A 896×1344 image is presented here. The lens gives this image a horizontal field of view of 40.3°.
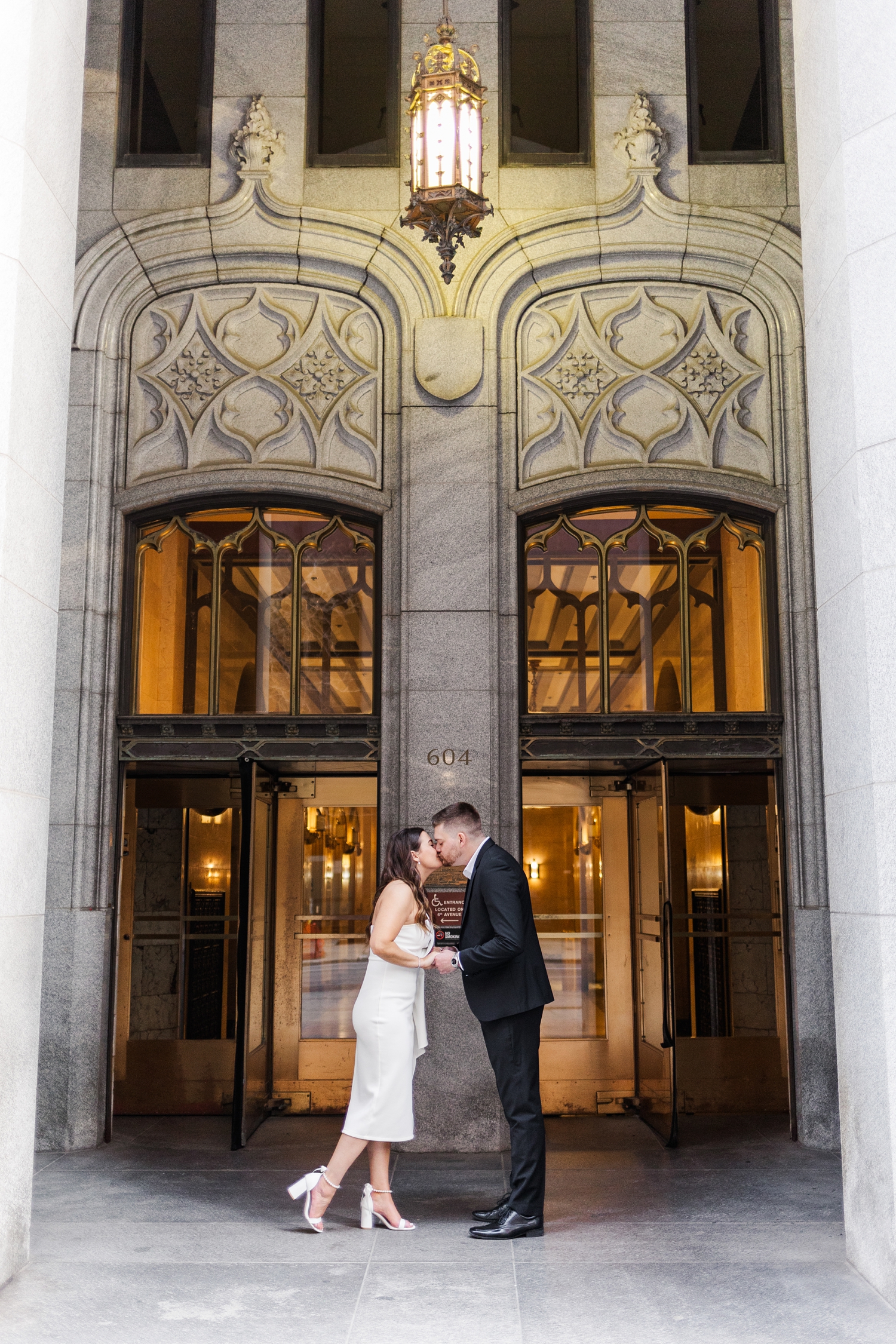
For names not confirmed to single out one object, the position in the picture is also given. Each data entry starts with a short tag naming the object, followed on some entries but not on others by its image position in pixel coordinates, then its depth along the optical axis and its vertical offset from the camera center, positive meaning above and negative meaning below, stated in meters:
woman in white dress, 6.09 -0.90
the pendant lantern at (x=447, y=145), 7.08 +4.17
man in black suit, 6.06 -0.65
